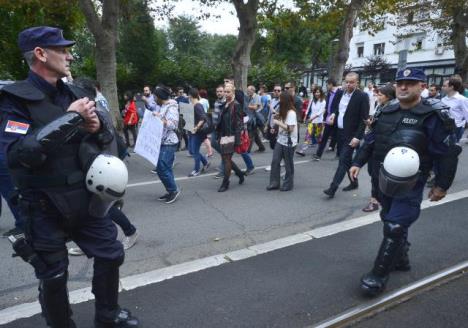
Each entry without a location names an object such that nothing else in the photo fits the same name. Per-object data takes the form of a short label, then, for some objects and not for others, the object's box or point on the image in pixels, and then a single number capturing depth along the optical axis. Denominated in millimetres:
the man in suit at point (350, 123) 5805
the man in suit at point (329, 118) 7988
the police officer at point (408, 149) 2994
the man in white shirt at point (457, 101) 7207
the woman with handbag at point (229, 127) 6168
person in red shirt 10805
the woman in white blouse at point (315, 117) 9930
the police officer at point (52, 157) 2072
